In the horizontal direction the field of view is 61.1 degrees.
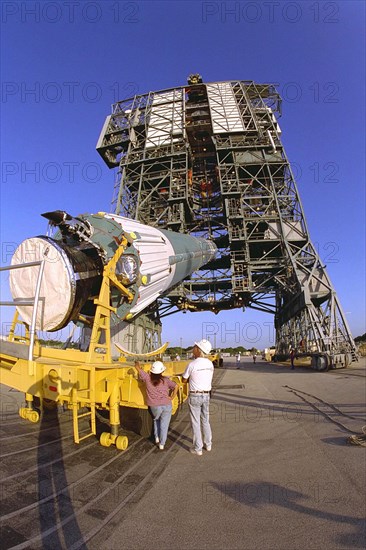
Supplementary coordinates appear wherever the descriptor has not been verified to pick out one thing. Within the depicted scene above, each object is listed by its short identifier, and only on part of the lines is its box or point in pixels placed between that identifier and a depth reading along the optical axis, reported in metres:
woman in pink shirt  4.67
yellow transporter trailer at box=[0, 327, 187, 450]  4.06
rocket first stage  4.89
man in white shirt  4.52
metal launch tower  21.03
